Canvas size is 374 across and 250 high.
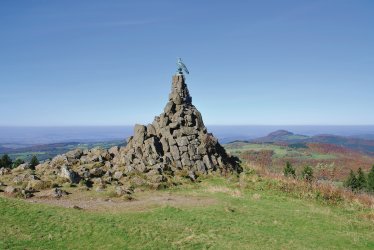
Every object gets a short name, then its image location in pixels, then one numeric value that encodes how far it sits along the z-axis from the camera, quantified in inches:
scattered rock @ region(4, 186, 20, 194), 1347.2
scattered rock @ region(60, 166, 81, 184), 1570.7
